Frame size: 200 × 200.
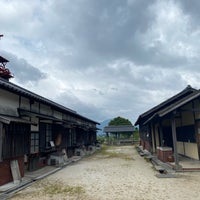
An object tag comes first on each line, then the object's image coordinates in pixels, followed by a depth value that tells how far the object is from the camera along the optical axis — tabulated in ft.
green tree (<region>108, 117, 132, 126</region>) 165.89
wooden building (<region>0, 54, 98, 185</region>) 25.13
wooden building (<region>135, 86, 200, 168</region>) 33.91
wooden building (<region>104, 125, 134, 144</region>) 137.39
